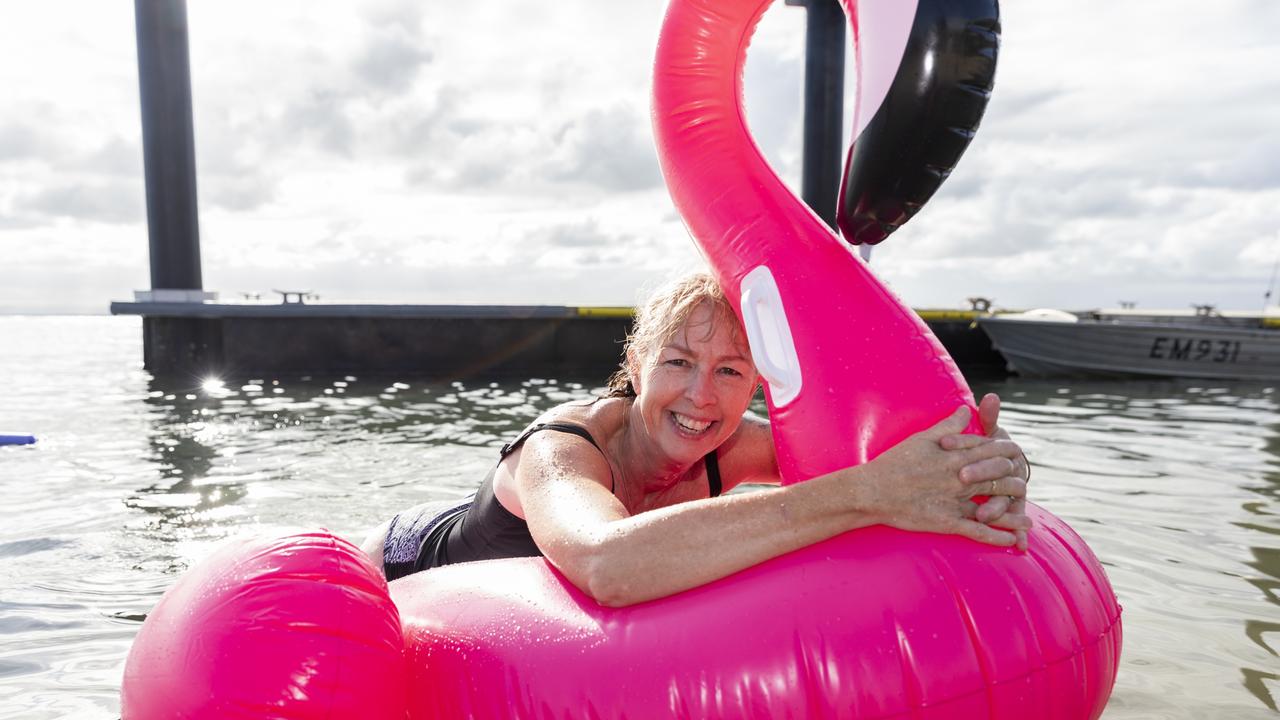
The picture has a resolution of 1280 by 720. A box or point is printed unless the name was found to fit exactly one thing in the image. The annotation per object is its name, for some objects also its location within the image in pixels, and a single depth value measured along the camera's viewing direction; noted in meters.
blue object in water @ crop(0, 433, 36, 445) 6.14
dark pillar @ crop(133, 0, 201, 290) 10.02
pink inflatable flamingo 1.58
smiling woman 1.66
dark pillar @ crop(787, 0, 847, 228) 11.45
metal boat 12.28
